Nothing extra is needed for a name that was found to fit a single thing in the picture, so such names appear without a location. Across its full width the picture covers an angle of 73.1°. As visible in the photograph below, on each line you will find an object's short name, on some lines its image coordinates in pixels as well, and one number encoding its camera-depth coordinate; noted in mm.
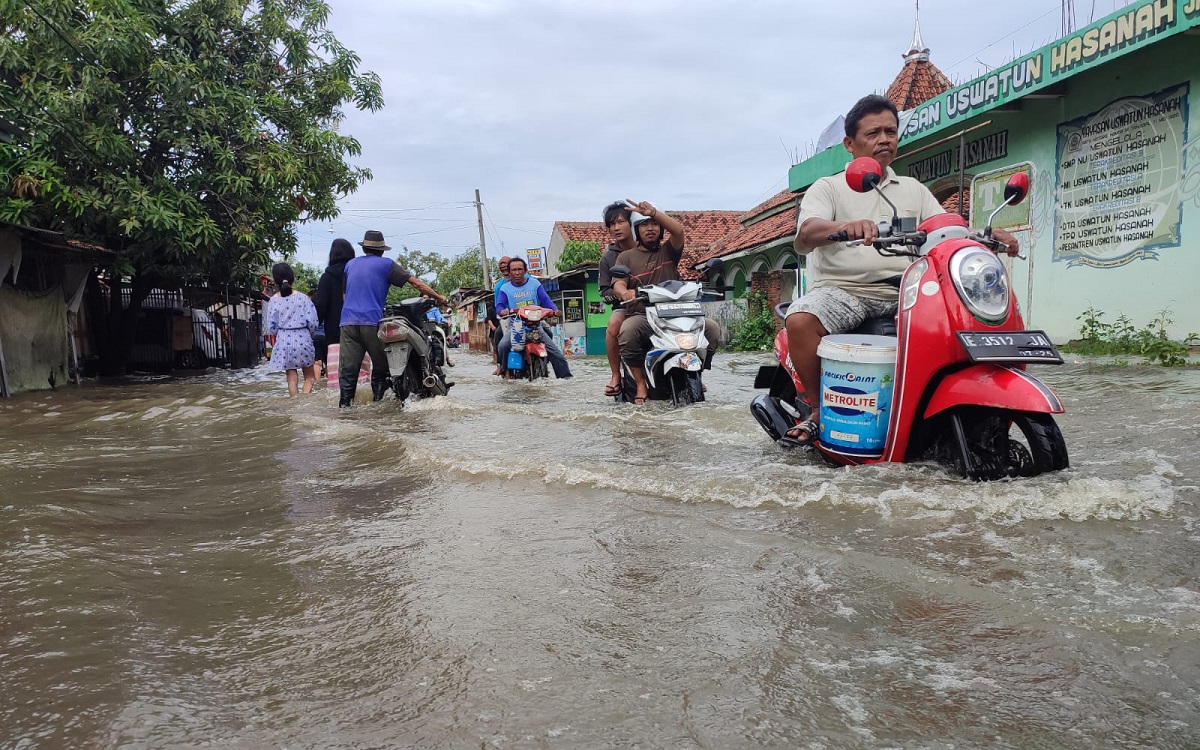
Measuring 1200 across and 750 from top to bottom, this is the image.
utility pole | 40031
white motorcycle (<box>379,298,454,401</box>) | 7504
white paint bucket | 3416
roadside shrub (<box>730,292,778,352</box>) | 17828
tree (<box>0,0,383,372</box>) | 12008
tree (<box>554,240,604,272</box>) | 32062
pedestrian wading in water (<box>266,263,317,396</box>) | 9469
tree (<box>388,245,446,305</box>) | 61750
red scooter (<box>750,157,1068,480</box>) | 2902
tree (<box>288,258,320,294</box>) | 58312
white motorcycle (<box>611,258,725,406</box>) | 6223
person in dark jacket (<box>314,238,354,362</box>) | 9820
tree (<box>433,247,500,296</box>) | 57125
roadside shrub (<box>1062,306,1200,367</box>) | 7289
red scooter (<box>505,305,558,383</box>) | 9758
